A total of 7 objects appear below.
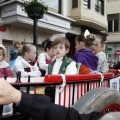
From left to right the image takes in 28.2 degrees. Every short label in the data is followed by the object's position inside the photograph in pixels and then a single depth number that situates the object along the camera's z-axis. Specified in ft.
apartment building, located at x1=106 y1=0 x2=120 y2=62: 81.51
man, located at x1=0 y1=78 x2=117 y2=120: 3.65
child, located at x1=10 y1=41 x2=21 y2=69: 16.26
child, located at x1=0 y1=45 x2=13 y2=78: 11.41
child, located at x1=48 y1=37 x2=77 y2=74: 9.51
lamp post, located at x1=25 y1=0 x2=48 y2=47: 22.44
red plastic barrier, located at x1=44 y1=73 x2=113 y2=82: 6.64
